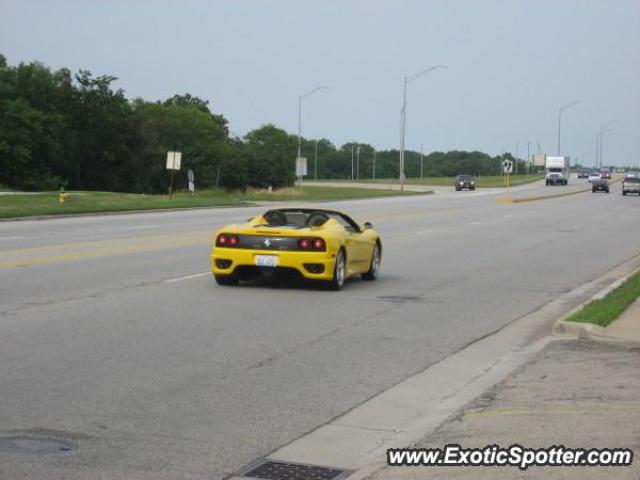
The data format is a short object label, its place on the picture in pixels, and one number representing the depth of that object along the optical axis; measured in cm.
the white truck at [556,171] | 11988
